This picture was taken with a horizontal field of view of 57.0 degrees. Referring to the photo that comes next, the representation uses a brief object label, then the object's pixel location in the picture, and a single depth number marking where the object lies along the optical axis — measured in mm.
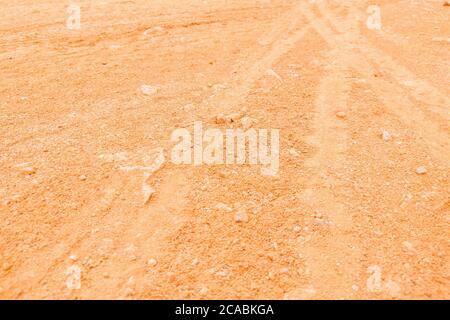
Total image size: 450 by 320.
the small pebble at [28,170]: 3623
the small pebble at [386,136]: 4180
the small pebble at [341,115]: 4566
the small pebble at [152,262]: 2861
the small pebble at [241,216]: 3223
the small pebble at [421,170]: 3715
